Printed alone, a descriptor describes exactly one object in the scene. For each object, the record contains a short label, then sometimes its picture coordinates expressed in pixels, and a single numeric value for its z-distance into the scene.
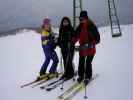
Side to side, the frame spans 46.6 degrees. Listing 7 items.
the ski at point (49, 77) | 3.68
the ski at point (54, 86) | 3.32
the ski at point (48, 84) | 3.39
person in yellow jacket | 3.80
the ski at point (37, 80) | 3.56
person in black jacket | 3.63
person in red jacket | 3.44
